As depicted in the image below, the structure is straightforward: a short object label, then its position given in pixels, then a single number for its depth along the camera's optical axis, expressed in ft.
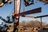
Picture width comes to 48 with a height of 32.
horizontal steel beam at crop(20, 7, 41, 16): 6.91
